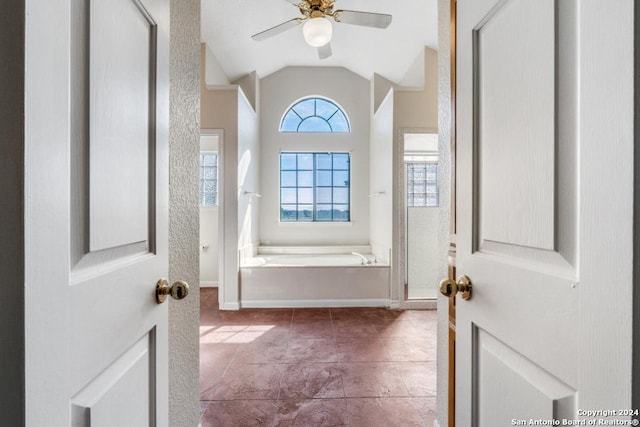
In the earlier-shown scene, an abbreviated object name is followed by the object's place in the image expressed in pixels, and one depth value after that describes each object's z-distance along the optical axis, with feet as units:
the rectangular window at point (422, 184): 13.17
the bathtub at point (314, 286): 12.21
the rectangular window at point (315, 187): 16.81
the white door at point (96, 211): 1.38
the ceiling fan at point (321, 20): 7.86
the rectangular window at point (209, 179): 15.90
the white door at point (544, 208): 1.41
